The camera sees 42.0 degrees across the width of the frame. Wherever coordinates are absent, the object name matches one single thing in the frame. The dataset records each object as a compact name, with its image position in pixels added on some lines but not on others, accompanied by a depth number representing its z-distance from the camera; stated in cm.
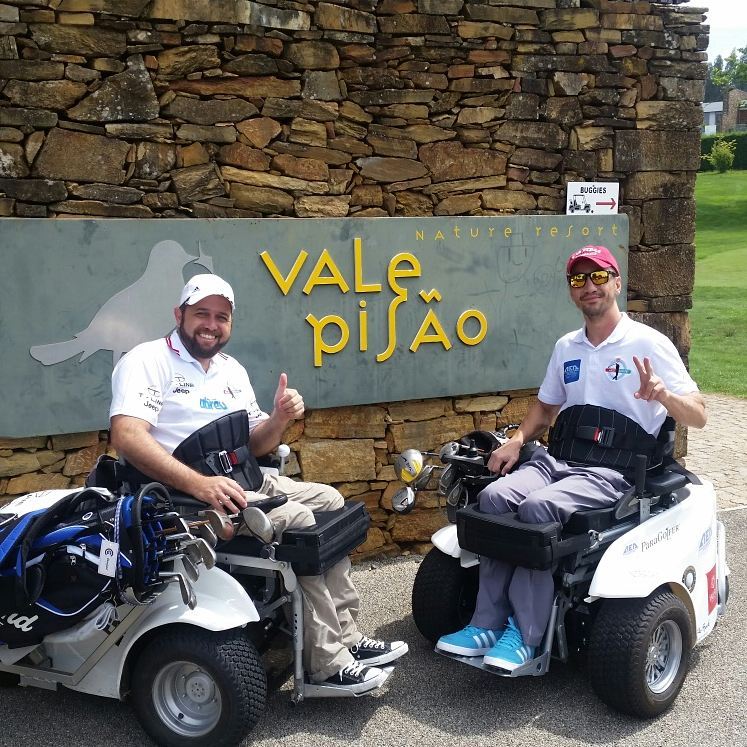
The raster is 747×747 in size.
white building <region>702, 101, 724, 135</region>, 7819
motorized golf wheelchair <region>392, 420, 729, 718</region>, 369
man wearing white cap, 365
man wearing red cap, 383
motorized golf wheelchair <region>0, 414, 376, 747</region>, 336
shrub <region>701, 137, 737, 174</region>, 4519
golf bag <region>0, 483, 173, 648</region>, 330
